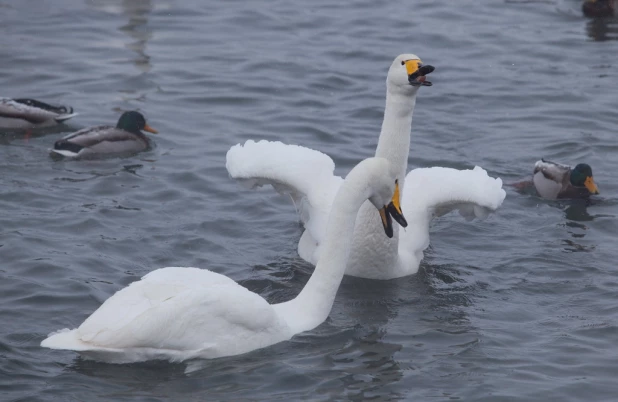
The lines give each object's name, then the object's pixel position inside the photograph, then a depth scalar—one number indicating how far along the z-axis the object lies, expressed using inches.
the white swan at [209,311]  301.4
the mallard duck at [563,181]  477.4
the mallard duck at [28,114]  522.6
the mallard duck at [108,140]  504.7
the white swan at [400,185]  376.5
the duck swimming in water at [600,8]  753.6
